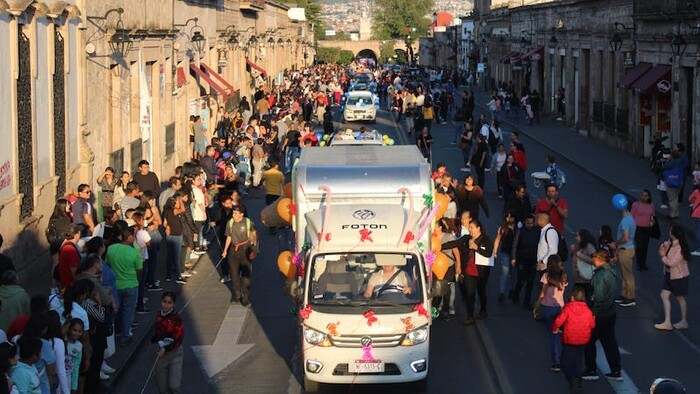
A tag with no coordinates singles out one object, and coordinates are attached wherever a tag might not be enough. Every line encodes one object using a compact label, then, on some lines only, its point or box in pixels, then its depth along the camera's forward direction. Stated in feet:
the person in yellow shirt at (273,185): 80.59
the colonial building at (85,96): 62.64
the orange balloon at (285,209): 53.98
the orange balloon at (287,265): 47.67
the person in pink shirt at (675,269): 52.21
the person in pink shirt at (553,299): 46.62
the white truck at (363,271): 41.57
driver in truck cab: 43.11
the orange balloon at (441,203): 56.28
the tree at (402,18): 594.37
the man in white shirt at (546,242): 54.90
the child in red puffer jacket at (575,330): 42.73
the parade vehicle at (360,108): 180.14
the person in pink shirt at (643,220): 63.93
